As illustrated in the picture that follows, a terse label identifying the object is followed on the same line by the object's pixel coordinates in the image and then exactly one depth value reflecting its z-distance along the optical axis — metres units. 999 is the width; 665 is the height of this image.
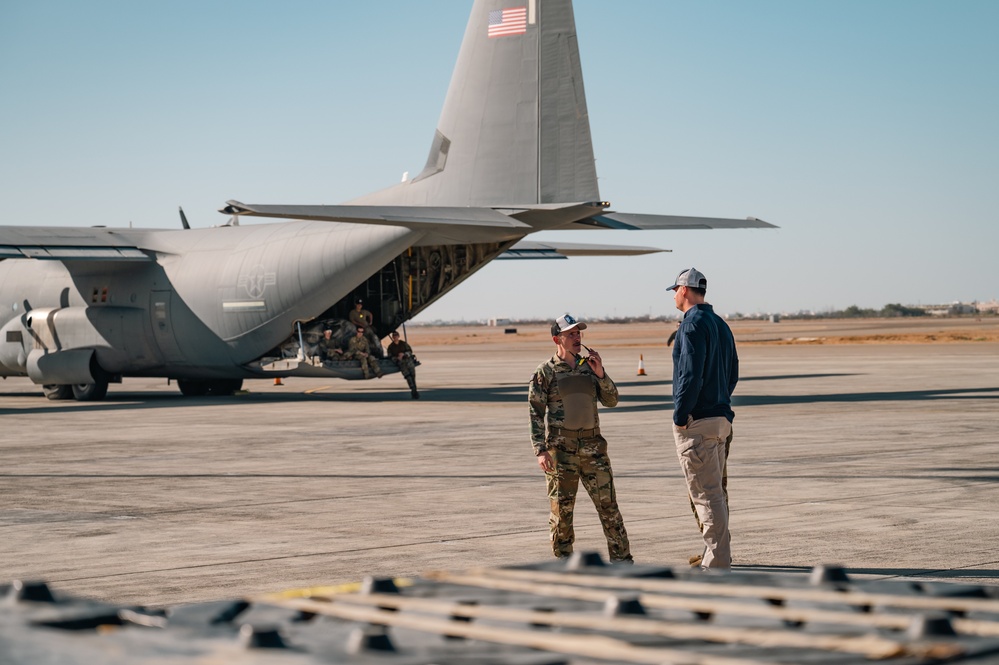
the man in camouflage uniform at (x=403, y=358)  29.41
